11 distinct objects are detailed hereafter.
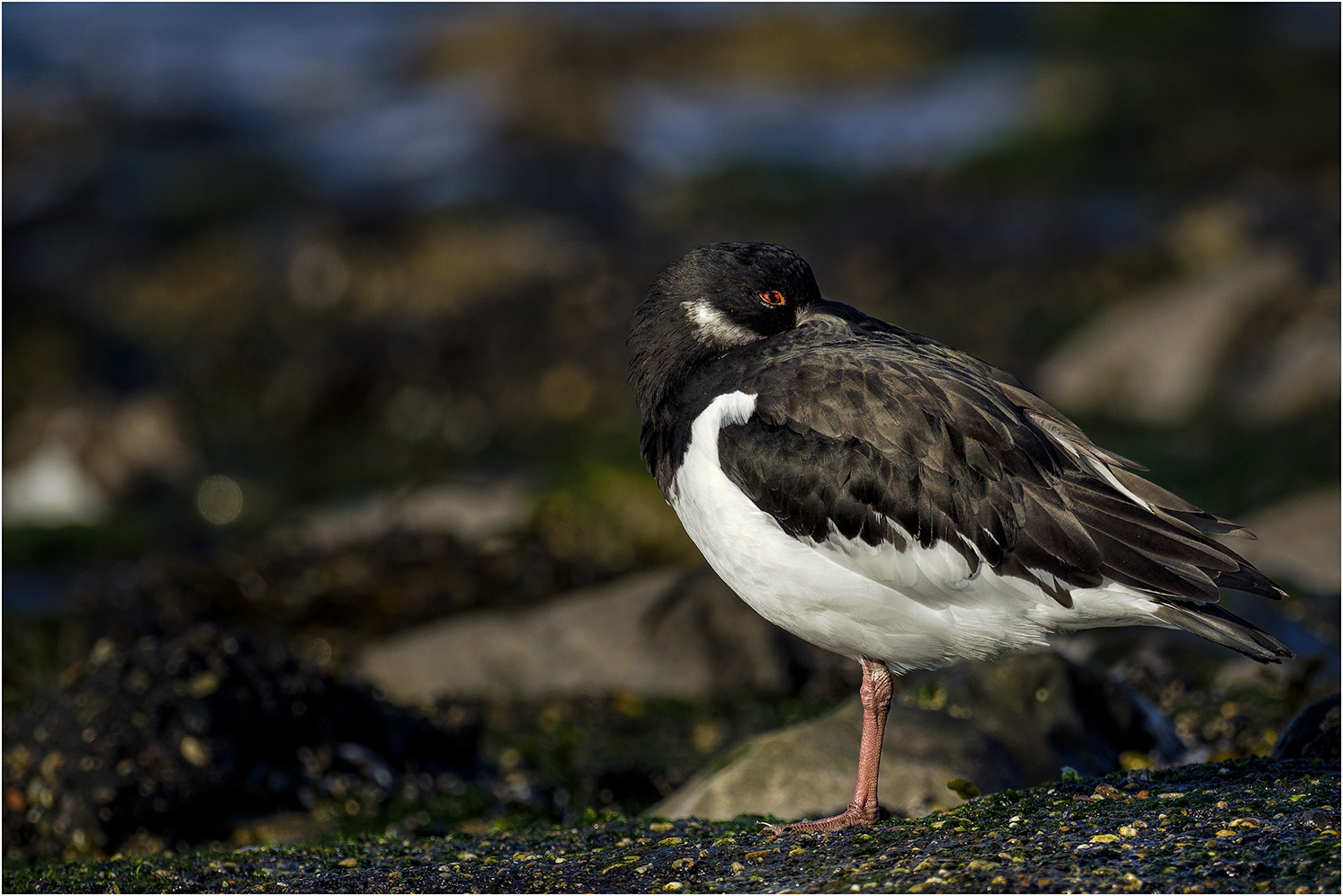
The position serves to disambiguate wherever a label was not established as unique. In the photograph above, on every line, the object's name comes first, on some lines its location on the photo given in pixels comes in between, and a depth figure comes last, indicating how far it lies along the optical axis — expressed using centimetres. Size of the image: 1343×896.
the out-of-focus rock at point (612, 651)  1614
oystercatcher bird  941
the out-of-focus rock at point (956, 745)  1123
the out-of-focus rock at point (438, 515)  2208
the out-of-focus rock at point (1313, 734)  1016
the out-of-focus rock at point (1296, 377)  2261
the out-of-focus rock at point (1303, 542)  1733
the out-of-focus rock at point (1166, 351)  2480
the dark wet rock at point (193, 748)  1215
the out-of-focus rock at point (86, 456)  2762
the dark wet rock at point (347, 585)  1934
